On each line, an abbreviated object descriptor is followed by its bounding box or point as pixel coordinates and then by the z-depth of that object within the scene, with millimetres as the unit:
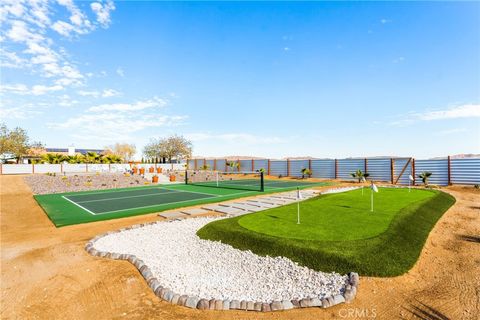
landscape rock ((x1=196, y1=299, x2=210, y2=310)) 4043
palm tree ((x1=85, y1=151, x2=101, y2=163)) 46625
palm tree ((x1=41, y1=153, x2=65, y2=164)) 43703
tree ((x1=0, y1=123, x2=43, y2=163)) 47500
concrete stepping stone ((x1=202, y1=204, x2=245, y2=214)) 10633
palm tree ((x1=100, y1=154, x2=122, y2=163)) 48331
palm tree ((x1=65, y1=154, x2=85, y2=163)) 45325
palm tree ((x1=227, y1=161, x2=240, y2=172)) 38112
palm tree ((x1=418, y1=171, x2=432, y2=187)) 18622
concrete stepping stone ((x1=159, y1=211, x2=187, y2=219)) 10297
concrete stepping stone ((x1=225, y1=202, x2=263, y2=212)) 10877
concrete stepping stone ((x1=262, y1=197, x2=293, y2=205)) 12303
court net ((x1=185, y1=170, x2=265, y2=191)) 21202
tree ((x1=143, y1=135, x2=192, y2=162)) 63500
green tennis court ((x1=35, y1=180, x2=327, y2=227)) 11180
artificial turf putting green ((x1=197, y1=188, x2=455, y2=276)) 5176
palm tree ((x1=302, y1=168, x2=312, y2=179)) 27852
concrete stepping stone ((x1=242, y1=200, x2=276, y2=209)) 11452
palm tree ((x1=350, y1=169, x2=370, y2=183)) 22016
